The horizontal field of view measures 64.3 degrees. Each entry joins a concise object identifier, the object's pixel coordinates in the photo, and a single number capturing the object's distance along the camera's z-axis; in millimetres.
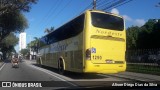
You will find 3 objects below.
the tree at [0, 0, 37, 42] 16379
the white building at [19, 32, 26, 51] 67913
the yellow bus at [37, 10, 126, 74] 6814
